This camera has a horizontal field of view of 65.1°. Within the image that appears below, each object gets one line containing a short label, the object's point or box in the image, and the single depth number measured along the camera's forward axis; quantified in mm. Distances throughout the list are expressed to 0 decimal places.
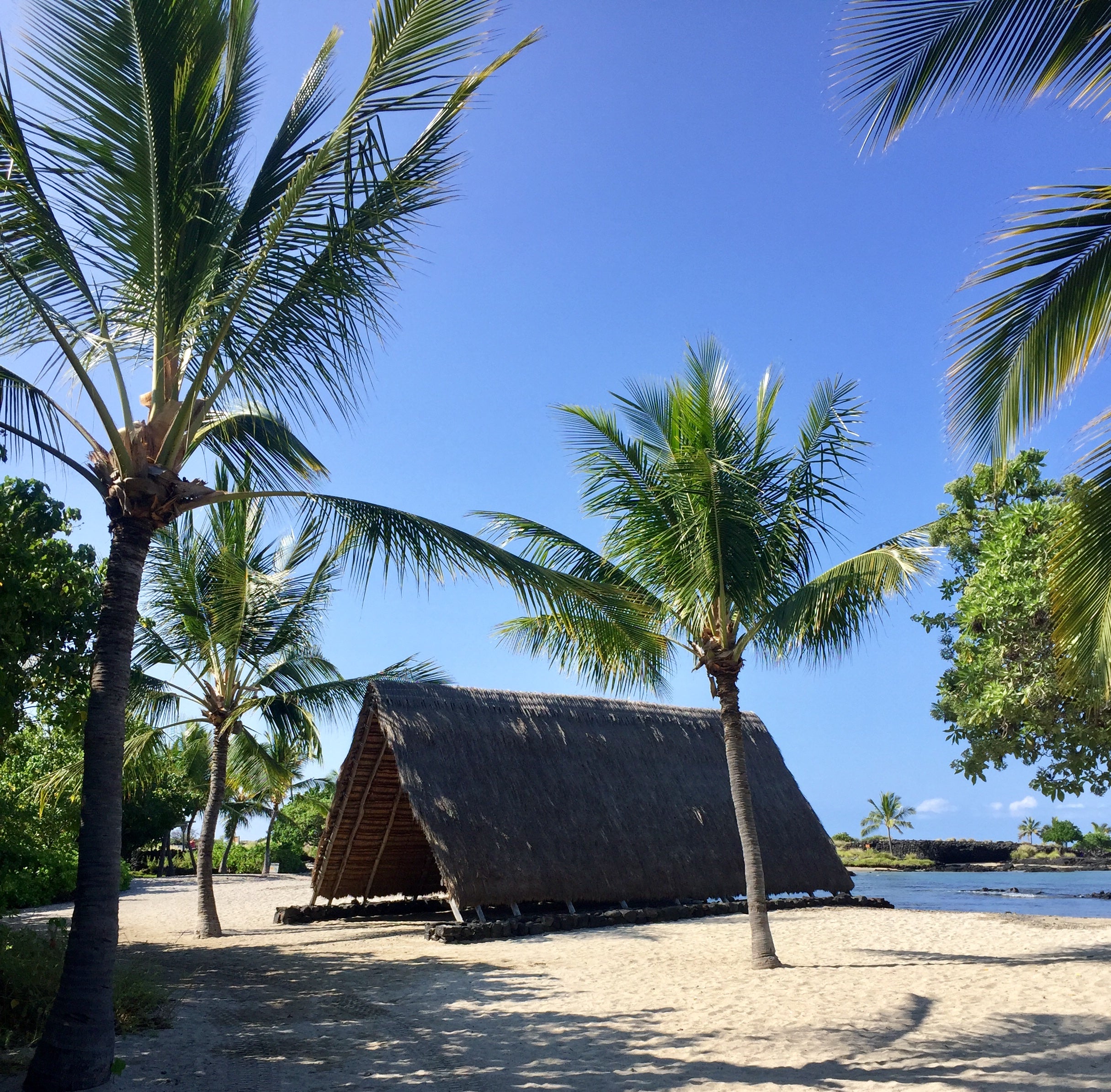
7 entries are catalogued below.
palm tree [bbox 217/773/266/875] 27984
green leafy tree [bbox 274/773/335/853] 30000
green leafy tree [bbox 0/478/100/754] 6035
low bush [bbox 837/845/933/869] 38406
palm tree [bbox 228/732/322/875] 11930
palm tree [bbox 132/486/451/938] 10758
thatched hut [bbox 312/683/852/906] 10664
